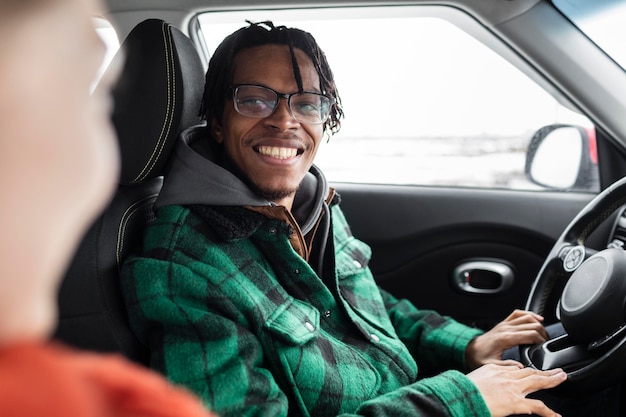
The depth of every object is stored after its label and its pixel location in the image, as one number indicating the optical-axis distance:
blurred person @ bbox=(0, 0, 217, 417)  0.33
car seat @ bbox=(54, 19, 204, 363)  1.41
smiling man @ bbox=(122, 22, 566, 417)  1.37
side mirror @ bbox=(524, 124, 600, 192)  2.30
